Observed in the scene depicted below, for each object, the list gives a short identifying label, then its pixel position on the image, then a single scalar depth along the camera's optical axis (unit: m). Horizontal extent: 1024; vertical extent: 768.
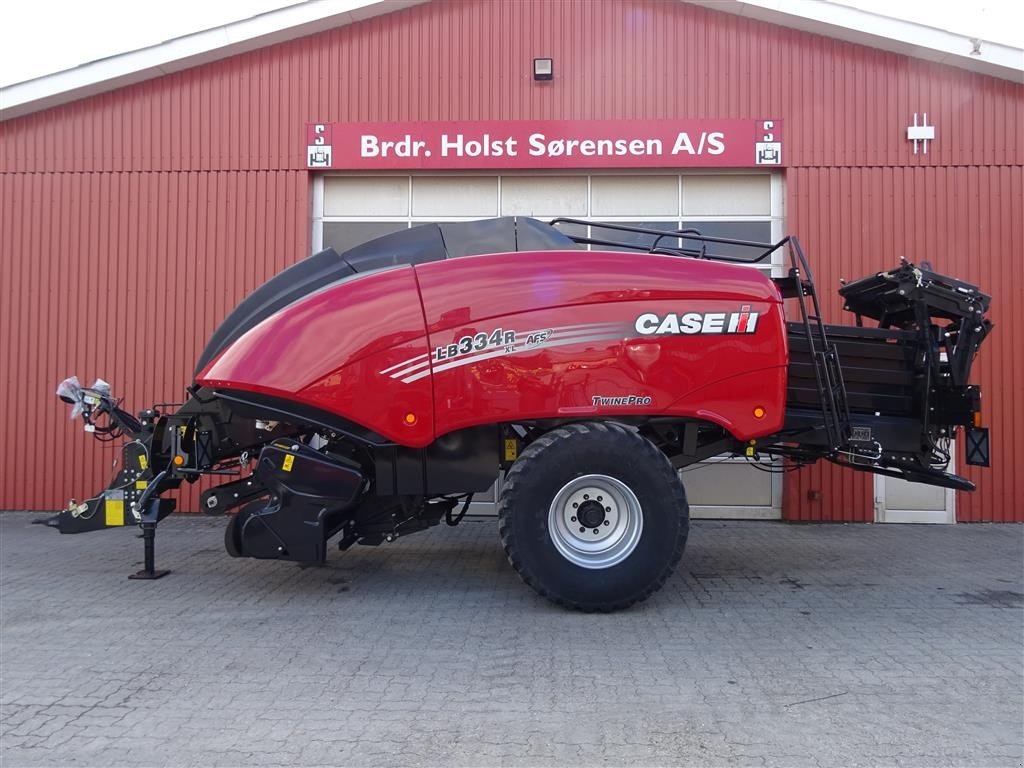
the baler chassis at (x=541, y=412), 5.39
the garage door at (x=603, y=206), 9.32
